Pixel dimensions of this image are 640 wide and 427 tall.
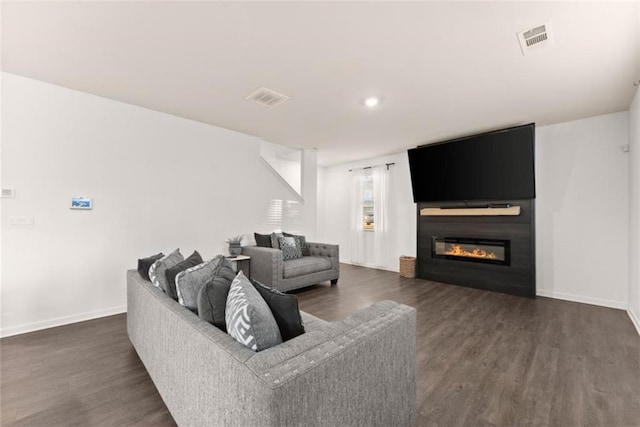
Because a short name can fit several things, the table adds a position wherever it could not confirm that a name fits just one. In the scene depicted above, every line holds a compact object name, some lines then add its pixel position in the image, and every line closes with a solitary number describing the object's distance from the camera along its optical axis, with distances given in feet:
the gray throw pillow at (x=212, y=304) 4.12
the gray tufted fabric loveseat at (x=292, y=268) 12.26
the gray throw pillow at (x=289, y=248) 14.21
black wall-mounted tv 12.40
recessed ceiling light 10.12
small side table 12.28
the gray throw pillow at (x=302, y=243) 15.43
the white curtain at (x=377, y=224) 19.12
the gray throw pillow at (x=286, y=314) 3.87
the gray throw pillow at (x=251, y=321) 3.30
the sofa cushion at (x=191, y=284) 4.83
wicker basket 16.60
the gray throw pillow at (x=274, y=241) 14.12
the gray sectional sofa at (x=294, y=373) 2.69
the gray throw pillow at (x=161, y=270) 5.81
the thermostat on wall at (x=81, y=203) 9.66
